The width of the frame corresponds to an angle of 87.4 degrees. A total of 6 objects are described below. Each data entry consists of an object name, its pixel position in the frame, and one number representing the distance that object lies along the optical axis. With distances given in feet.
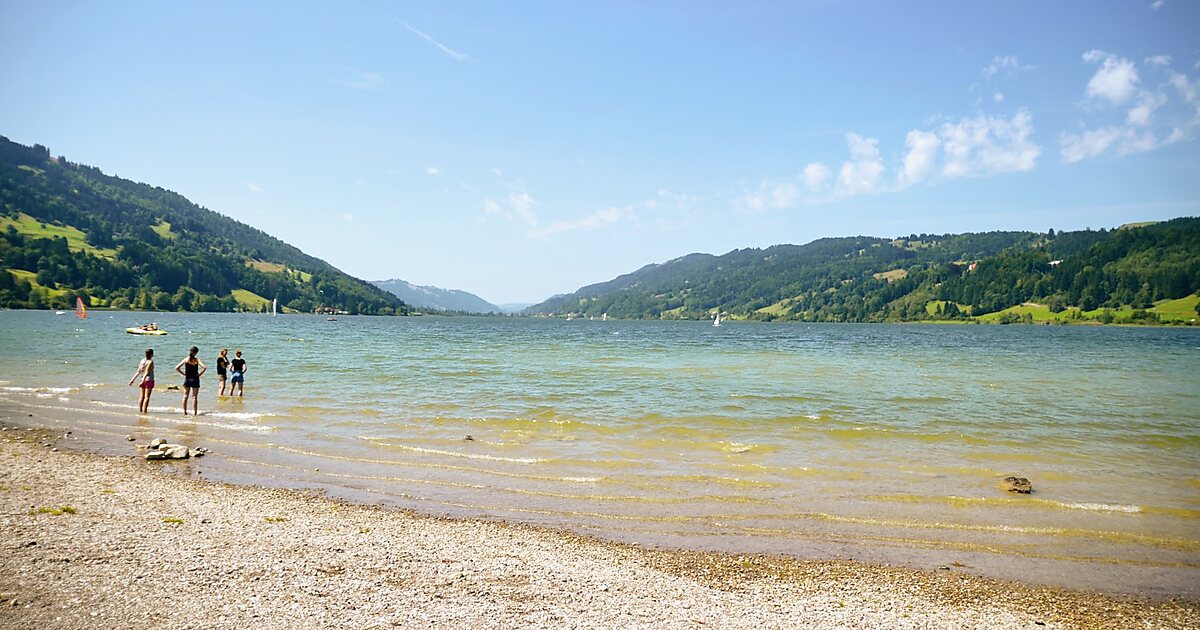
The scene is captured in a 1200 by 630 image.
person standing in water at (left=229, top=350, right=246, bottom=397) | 98.12
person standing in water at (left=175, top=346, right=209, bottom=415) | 80.84
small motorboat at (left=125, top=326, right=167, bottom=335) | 277.29
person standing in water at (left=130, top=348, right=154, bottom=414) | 80.73
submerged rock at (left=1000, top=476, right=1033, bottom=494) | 50.36
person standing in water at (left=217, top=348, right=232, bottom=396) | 98.12
